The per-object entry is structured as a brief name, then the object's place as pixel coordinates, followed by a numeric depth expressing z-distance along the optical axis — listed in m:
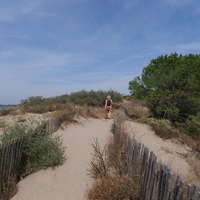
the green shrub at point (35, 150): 5.40
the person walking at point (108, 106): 14.77
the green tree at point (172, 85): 14.18
